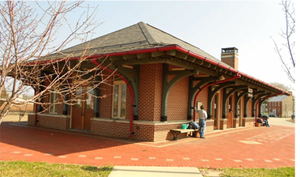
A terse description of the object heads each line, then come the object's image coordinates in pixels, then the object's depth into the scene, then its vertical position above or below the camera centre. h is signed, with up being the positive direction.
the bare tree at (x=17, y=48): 3.30 +0.75
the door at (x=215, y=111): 15.49 -0.53
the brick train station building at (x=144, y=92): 9.22 +0.44
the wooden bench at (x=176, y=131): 10.13 -1.23
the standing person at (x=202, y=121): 11.41 -0.85
